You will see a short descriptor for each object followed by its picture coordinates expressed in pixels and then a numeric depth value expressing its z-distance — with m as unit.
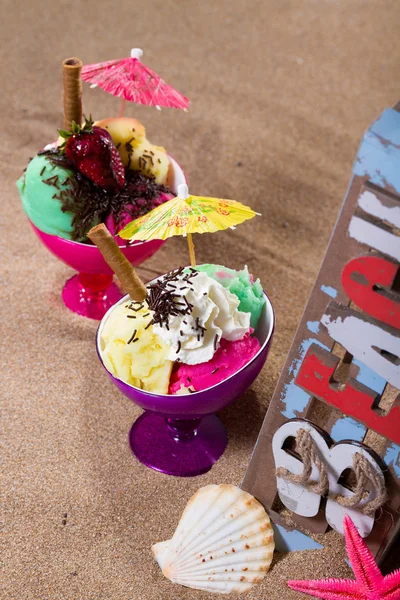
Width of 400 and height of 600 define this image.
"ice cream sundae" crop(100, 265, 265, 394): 1.10
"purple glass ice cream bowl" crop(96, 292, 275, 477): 1.13
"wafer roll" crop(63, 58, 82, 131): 1.39
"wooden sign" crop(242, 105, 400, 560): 0.88
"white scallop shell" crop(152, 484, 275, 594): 1.11
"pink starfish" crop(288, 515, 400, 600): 1.01
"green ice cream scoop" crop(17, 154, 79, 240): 1.35
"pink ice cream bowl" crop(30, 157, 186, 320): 1.37
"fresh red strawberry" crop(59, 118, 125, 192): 1.34
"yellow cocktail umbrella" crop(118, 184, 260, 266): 1.13
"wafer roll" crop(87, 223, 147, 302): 1.14
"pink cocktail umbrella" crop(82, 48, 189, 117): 1.43
